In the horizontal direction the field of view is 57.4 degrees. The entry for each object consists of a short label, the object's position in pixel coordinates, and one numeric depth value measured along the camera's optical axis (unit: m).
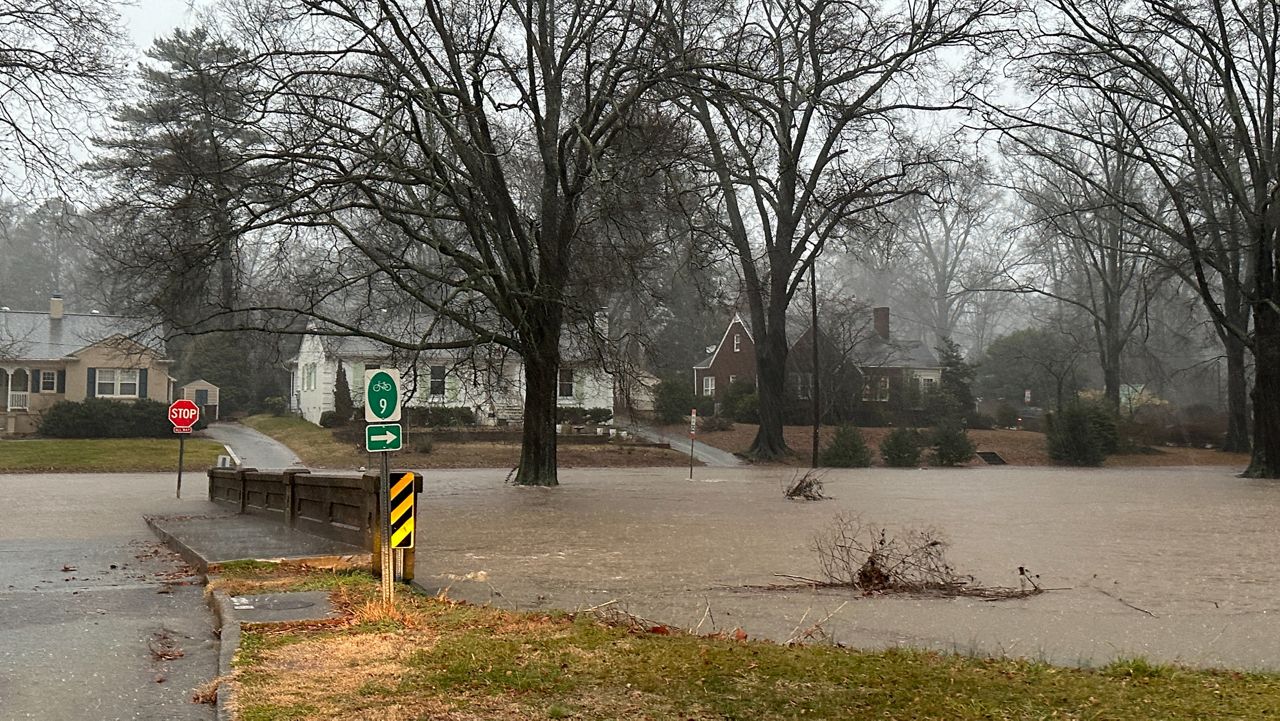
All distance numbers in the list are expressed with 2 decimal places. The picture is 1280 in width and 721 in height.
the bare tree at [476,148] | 25.23
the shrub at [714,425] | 57.44
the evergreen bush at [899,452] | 49.44
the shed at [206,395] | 61.08
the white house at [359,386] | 55.59
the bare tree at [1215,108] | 34.16
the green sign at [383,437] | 10.12
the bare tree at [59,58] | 16.53
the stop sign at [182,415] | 28.20
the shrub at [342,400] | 53.19
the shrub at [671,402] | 60.91
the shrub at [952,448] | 49.28
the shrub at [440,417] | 53.00
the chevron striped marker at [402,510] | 10.48
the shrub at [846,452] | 47.94
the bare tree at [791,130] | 27.42
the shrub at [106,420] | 48.62
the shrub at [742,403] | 60.88
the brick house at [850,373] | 58.94
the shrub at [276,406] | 63.81
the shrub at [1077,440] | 50.53
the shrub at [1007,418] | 64.69
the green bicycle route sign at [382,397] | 10.22
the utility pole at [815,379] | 44.12
